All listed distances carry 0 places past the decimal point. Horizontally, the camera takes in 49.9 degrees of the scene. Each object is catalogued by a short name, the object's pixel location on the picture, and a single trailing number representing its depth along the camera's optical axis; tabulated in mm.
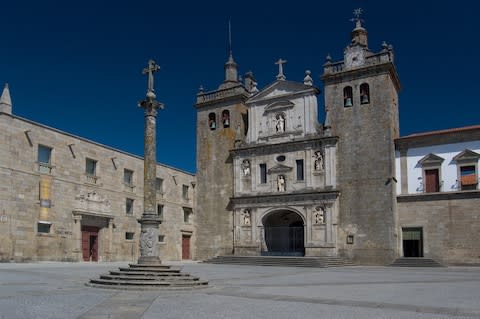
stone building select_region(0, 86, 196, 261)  26688
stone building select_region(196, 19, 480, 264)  31391
